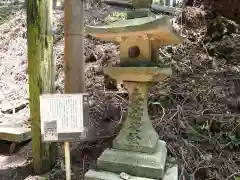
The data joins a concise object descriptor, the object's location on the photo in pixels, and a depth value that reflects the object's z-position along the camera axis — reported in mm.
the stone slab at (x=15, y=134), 3674
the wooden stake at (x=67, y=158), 2539
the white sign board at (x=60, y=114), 2443
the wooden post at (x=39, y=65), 2957
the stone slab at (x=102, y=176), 2504
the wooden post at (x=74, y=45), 3213
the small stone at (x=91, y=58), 5480
